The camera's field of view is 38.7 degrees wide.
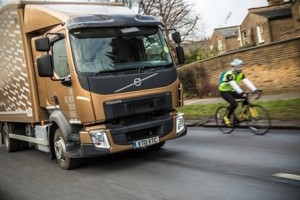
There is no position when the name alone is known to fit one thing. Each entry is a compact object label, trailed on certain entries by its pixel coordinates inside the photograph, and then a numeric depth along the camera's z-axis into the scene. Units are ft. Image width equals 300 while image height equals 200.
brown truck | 24.07
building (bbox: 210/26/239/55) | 186.15
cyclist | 32.78
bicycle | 31.40
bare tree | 96.84
